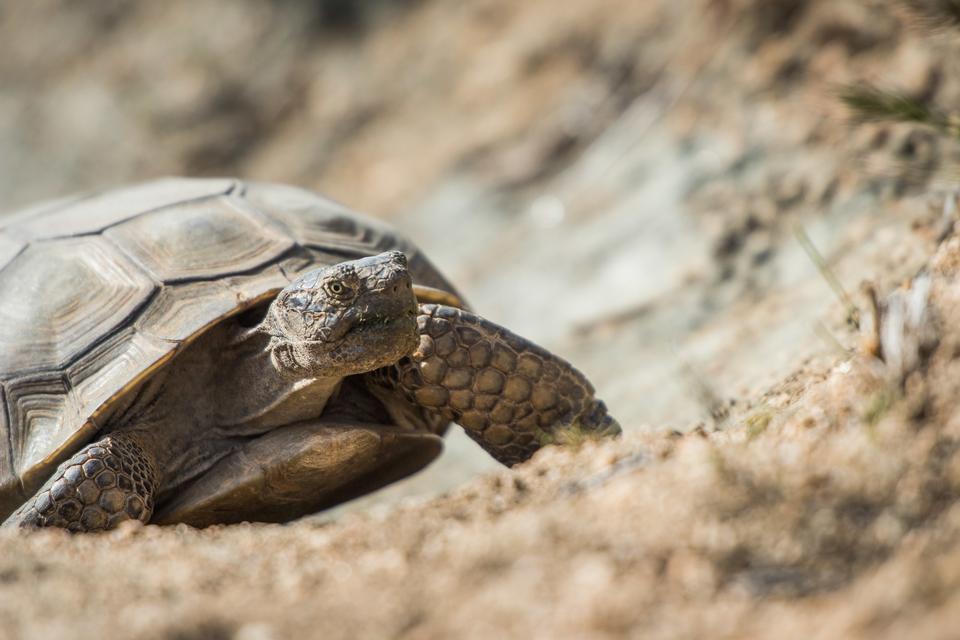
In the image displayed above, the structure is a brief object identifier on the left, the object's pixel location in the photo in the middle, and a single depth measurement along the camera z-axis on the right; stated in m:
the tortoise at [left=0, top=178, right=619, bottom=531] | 7.11
